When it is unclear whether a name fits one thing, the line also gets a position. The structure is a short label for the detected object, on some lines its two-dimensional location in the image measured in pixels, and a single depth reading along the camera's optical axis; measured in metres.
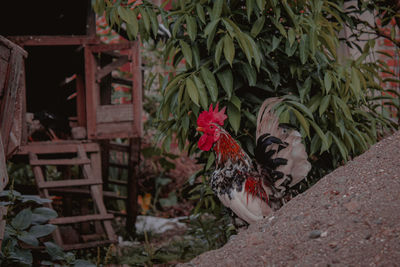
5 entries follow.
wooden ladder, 4.57
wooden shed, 5.04
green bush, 2.95
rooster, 2.98
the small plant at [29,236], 2.54
